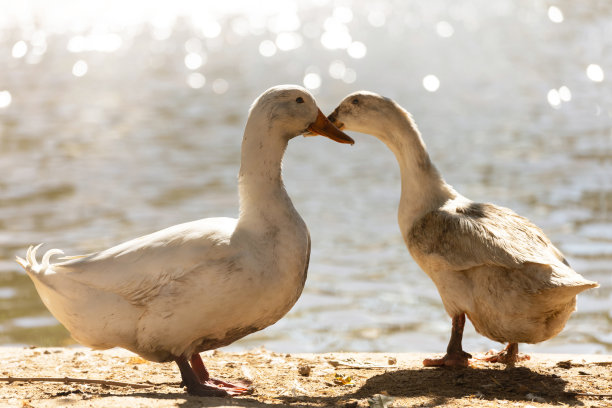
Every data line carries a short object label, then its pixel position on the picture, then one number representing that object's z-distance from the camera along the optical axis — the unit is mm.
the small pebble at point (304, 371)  10031
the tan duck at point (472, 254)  9133
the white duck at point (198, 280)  8500
